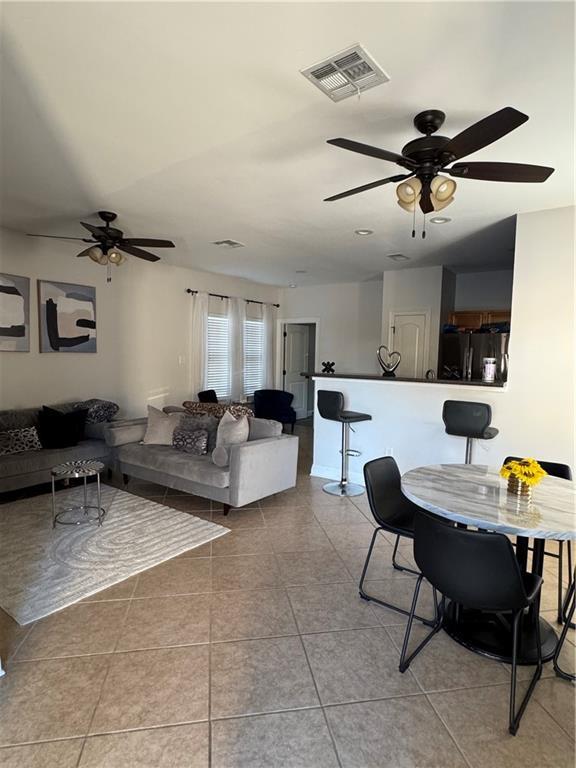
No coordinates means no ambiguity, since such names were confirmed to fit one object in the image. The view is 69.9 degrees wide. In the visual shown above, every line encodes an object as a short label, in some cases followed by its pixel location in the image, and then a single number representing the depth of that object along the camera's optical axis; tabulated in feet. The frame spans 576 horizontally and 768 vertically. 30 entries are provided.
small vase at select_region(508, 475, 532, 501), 6.97
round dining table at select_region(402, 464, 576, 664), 5.99
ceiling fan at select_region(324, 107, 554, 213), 6.73
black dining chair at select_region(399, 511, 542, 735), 5.47
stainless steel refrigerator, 17.34
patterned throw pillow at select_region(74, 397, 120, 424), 16.24
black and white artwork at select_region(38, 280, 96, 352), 16.12
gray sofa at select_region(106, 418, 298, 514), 12.22
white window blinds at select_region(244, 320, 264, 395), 25.50
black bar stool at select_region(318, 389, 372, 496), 14.53
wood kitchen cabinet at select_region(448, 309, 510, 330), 20.59
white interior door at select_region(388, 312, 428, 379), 20.49
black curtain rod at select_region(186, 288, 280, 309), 21.89
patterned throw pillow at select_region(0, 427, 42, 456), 13.48
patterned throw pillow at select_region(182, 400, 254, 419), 15.23
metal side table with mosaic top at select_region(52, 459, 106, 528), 11.54
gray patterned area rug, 8.43
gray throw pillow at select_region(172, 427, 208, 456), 13.97
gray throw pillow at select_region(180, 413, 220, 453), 14.40
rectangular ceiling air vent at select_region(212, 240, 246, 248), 16.20
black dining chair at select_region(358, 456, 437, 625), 7.93
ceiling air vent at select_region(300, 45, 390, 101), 5.91
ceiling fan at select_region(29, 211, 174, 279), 12.67
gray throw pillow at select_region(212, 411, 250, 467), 12.86
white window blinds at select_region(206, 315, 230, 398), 23.07
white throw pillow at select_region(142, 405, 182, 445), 14.98
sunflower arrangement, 6.88
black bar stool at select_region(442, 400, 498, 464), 12.01
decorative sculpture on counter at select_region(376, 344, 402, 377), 15.14
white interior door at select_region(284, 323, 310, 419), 28.55
